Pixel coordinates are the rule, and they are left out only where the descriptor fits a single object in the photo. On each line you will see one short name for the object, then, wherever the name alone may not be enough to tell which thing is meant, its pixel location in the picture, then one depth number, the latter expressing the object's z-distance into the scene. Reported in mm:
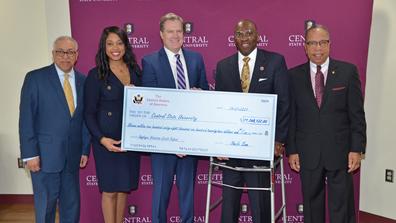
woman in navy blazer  3469
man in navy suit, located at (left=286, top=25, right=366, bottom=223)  3326
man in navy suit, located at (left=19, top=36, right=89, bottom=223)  3432
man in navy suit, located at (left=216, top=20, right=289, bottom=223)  3318
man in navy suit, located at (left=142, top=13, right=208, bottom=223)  3518
